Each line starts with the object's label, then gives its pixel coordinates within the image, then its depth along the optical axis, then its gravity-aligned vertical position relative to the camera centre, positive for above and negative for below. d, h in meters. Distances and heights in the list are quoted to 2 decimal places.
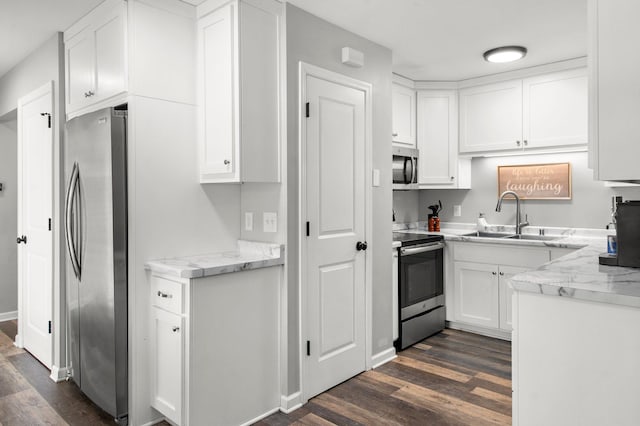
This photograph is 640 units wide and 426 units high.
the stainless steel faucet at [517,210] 4.27 -0.01
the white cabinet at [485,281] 3.77 -0.65
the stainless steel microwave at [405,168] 4.02 +0.39
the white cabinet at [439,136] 4.43 +0.74
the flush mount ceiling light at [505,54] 3.50 +1.26
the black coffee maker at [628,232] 2.02 -0.11
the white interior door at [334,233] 2.82 -0.16
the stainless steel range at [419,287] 3.66 -0.68
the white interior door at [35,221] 3.29 -0.08
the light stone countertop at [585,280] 1.53 -0.28
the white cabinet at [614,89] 1.53 +0.42
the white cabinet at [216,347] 2.28 -0.75
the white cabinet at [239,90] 2.47 +0.70
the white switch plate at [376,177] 3.35 +0.25
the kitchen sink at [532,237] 4.14 -0.27
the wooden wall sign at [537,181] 4.12 +0.28
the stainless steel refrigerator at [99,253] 2.44 -0.24
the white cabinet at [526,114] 3.78 +0.88
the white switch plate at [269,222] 2.70 -0.07
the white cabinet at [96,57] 2.50 +0.97
